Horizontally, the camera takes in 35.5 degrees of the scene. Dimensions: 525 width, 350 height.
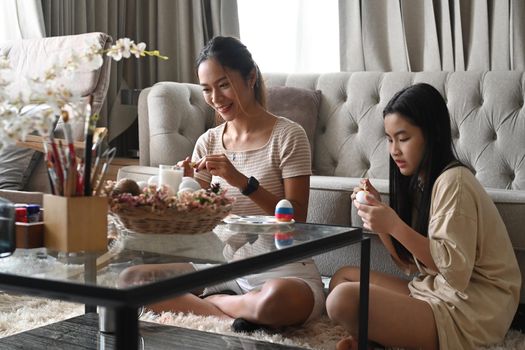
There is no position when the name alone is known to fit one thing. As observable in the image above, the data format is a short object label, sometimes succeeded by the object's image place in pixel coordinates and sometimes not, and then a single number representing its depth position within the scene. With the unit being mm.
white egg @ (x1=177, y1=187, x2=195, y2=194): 1791
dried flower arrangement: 1649
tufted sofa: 2795
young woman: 2262
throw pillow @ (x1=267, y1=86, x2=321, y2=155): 3389
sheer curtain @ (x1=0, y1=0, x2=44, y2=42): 3928
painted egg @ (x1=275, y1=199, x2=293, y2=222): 1949
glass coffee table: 1169
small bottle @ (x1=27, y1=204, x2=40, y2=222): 1584
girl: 2023
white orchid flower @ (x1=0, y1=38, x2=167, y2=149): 1394
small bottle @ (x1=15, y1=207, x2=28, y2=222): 1573
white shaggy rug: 2232
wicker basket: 1658
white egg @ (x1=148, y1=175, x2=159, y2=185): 1861
